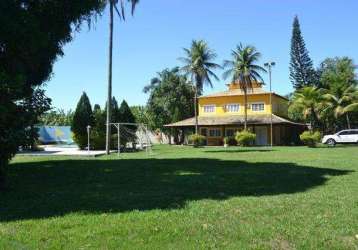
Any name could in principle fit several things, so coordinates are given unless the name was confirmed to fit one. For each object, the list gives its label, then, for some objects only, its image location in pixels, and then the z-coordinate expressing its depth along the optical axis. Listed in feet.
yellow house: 182.19
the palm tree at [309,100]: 172.96
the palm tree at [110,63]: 114.01
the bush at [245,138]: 160.15
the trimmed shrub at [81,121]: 147.13
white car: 160.86
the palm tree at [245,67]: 173.27
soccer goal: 125.72
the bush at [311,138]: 148.77
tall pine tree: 221.05
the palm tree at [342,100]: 190.19
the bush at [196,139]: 168.76
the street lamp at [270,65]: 168.35
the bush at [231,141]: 178.36
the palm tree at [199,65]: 179.93
